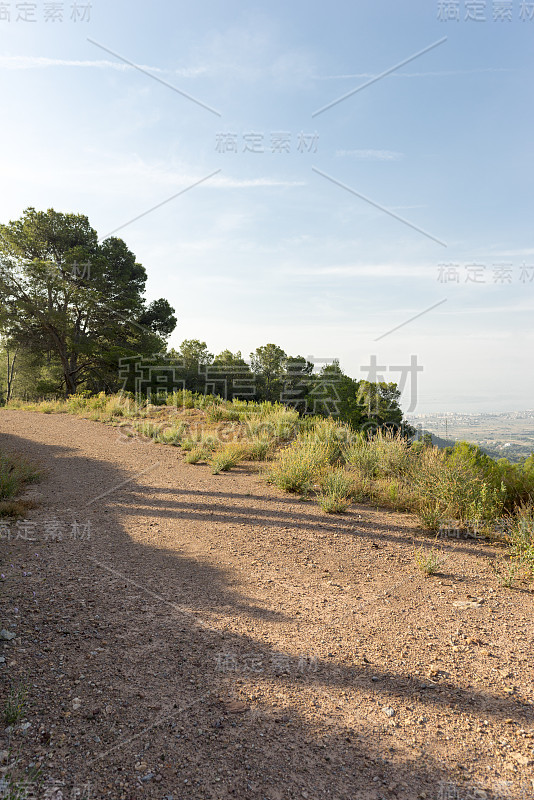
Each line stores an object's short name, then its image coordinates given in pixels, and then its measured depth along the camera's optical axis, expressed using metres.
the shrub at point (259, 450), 10.45
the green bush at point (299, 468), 7.71
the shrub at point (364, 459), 7.89
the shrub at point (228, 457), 9.27
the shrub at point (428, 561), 4.70
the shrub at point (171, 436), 12.16
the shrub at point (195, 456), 9.94
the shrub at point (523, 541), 4.65
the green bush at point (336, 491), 6.66
